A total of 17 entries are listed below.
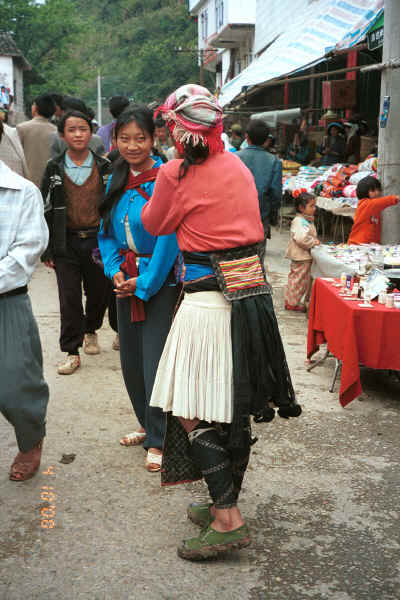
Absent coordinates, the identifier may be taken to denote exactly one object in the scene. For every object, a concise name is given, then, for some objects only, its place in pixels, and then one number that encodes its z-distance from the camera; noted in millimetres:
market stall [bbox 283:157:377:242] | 9781
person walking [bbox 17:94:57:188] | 8359
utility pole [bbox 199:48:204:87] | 34650
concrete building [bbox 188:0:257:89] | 29859
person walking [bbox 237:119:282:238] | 7062
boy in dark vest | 5007
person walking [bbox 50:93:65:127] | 8133
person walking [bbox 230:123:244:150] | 15116
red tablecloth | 4496
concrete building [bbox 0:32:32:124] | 36594
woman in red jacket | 2658
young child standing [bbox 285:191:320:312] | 7262
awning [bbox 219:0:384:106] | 9898
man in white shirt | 3158
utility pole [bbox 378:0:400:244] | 6648
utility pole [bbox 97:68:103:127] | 57228
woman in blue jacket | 3428
